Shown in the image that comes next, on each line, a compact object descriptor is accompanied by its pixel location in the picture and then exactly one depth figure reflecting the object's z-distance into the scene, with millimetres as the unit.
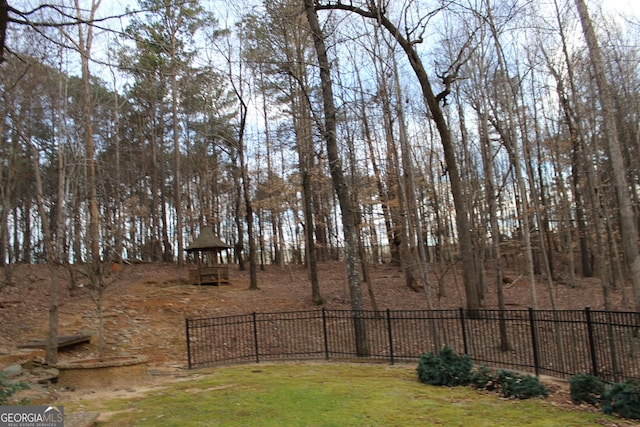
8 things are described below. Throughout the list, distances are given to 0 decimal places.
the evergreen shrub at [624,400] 5844
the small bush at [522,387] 7023
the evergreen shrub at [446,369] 8094
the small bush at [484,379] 7752
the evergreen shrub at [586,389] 6500
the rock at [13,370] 8750
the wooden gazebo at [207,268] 22438
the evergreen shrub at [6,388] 6117
